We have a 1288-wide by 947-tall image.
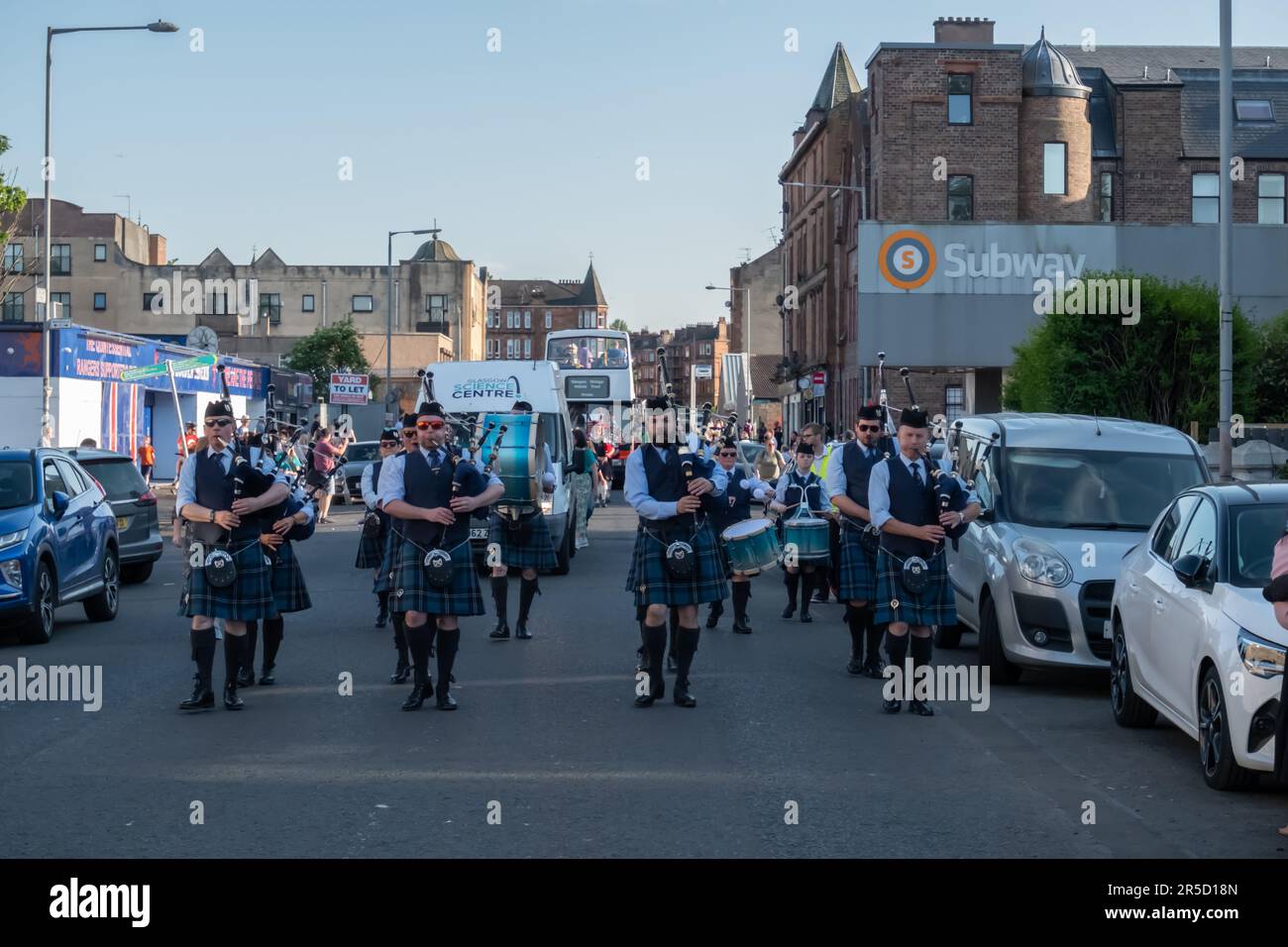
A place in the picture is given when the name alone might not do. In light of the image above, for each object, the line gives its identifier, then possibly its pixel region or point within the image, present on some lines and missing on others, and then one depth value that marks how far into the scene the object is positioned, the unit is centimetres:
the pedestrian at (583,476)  2161
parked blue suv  1327
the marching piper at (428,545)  1001
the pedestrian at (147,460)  3931
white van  2084
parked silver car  1087
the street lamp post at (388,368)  4840
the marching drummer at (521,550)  1386
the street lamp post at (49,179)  2710
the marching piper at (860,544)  1179
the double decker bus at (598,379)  4031
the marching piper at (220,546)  998
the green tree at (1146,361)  2689
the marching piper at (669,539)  1009
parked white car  728
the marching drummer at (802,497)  1540
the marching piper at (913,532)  1016
